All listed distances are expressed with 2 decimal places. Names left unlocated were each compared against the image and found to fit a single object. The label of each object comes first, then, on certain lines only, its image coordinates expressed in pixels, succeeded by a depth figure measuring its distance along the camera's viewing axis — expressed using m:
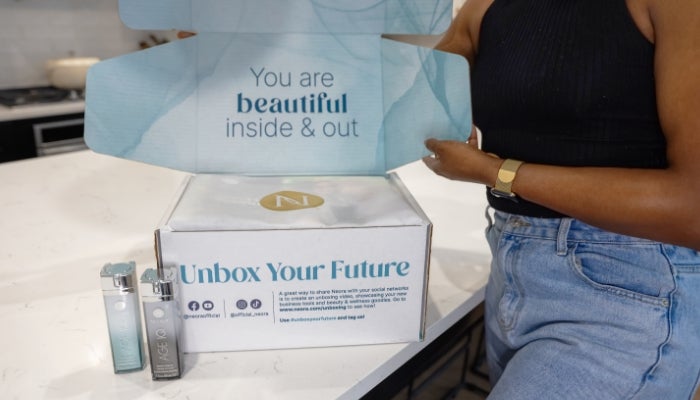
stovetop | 2.58
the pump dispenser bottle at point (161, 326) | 0.59
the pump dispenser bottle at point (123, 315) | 0.60
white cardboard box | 0.62
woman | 0.61
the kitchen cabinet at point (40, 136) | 2.47
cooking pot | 2.85
